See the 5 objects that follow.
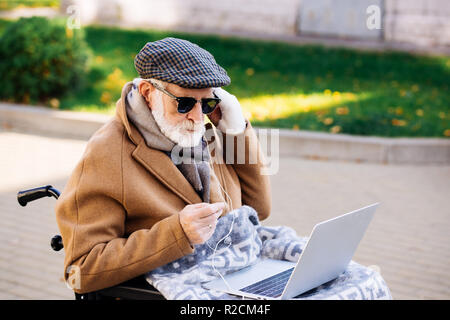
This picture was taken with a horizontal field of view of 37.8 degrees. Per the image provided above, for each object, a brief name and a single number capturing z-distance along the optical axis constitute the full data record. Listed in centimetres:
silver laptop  218
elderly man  229
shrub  902
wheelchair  237
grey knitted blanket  233
